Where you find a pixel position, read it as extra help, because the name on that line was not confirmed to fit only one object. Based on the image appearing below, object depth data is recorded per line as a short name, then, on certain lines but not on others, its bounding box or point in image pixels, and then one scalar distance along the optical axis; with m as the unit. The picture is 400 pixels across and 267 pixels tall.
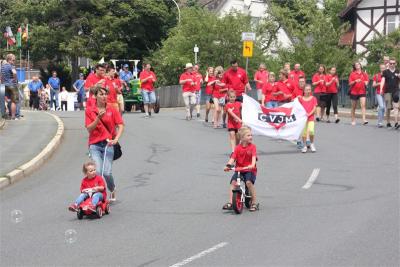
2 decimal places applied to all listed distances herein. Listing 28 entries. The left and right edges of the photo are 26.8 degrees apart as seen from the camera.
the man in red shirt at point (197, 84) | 28.14
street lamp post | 41.53
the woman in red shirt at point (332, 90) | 27.34
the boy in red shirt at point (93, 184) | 10.95
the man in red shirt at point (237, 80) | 21.27
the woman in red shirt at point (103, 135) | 11.74
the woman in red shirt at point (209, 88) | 26.08
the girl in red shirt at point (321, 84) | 27.50
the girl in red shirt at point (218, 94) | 24.02
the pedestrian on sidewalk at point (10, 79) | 24.80
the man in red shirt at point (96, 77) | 16.83
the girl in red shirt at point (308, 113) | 19.09
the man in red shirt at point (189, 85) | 27.77
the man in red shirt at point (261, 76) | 28.30
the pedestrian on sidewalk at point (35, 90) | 39.09
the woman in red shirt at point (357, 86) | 26.08
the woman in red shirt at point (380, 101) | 24.59
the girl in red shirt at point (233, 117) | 17.39
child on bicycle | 11.45
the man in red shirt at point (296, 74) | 24.06
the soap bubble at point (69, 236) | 9.30
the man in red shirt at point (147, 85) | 28.41
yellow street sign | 34.19
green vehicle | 35.38
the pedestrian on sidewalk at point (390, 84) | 24.38
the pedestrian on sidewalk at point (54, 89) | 41.12
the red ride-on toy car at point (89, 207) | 10.84
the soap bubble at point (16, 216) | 10.80
